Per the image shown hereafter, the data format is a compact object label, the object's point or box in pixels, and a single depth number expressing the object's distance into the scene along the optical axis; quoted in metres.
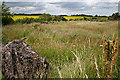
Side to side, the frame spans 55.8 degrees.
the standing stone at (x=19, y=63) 2.23
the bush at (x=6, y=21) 8.43
